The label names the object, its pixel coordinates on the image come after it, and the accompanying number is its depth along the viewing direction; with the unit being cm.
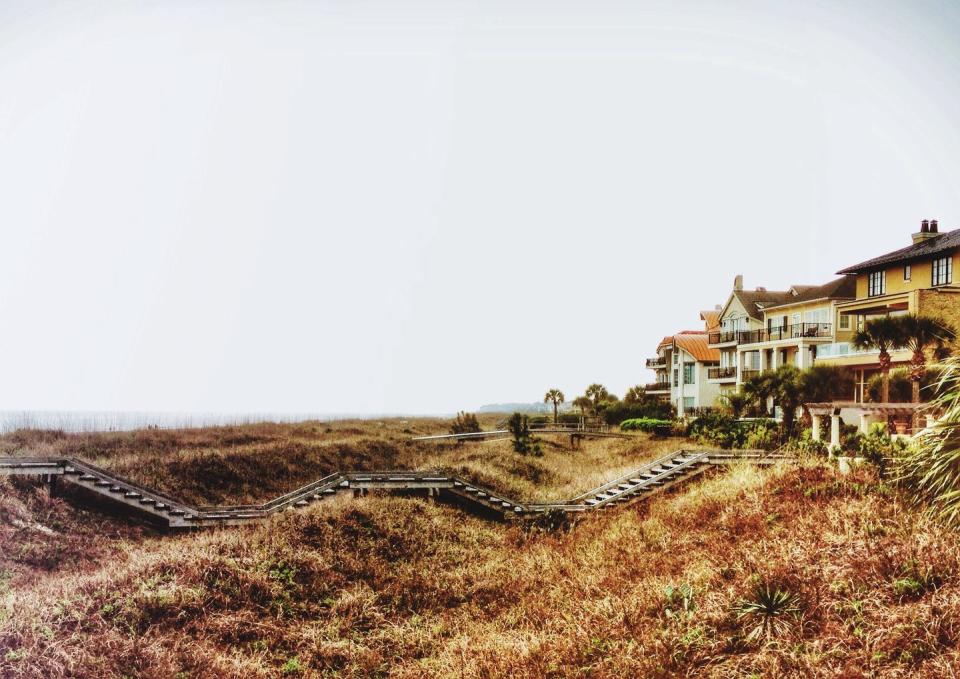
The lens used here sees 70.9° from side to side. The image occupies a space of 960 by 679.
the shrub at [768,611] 1362
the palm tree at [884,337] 3353
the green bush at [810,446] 2640
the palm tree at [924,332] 3300
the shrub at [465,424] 6444
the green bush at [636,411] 6378
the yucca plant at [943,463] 1470
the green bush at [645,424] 5523
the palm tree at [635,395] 6969
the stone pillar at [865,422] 2670
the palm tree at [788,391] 3891
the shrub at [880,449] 2175
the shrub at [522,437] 4987
